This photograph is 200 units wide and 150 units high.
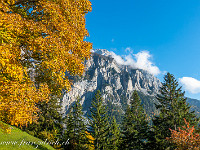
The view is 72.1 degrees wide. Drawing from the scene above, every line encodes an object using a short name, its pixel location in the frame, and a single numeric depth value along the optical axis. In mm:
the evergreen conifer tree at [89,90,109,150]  32531
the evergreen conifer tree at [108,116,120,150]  39494
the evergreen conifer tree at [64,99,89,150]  32875
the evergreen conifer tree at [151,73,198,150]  26812
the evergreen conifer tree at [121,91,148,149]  35125
